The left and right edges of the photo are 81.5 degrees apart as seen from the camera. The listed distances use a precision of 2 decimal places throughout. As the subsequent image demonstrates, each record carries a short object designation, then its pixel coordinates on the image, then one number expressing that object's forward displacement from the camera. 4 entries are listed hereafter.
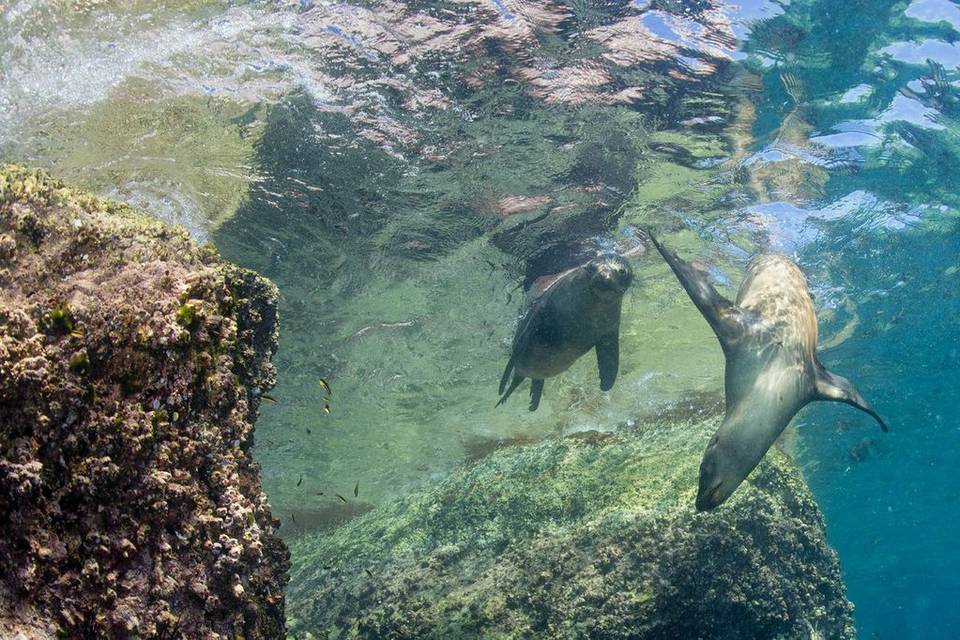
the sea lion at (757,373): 5.73
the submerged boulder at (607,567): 6.79
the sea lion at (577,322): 7.47
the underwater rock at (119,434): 2.02
